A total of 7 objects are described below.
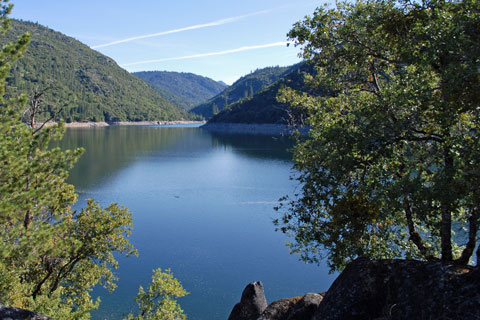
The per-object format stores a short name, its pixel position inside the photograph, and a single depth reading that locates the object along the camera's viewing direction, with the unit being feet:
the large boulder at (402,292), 19.56
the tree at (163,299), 47.83
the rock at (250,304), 43.65
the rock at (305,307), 32.27
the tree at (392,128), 23.20
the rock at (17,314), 26.32
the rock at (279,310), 34.19
